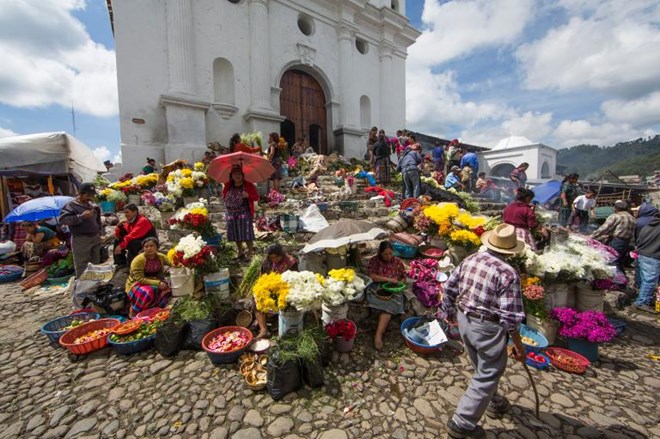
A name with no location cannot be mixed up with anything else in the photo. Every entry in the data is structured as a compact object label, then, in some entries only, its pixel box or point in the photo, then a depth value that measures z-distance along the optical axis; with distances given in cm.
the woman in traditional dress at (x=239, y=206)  503
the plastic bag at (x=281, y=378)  287
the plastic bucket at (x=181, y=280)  428
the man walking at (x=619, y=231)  584
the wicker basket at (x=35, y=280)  591
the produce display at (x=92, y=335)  365
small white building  2184
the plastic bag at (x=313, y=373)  304
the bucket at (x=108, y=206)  811
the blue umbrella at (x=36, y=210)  668
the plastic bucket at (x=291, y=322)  340
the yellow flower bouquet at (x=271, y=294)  333
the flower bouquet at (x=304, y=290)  328
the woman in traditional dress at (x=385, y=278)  404
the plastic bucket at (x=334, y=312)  374
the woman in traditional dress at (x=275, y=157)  846
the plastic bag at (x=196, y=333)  365
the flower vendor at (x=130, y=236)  472
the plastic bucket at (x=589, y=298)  430
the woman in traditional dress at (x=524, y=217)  499
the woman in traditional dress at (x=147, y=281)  436
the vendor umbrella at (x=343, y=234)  404
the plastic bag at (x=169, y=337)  354
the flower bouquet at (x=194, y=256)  397
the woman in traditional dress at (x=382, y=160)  1095
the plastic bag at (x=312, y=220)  627
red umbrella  514
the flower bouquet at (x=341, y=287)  357
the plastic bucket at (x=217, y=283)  417
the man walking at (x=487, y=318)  232
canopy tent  918
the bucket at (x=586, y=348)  366
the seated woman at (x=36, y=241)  688
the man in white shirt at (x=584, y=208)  960
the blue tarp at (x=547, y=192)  1280
